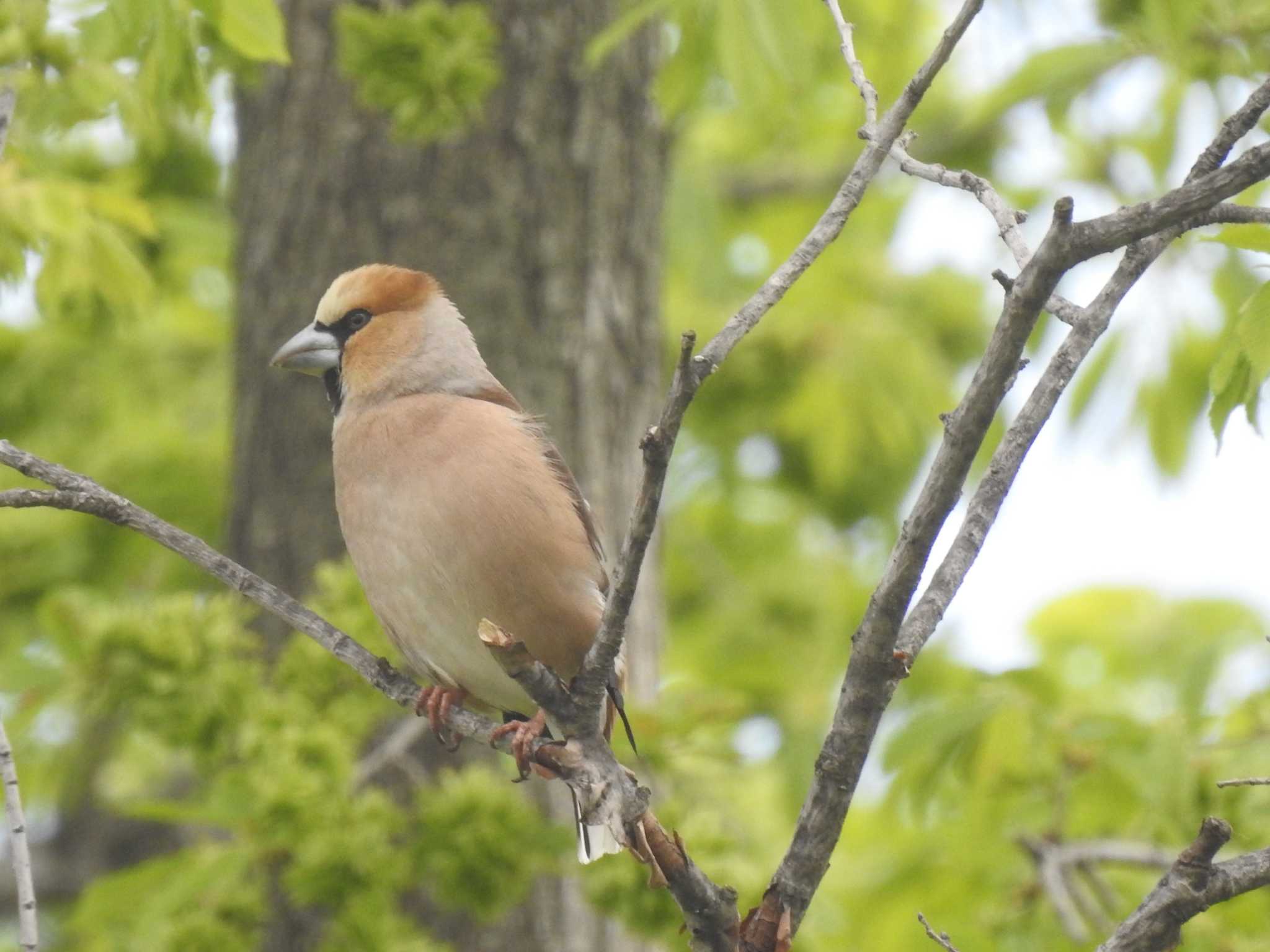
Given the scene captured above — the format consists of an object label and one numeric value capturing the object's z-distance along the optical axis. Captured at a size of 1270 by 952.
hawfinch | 7.98
